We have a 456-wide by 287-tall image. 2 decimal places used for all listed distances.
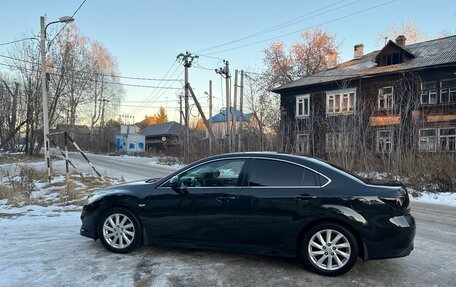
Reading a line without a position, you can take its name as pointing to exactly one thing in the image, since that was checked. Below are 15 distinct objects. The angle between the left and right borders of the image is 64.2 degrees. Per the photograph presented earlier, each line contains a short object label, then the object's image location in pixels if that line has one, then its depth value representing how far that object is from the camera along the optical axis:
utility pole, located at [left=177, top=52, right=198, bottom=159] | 31.29
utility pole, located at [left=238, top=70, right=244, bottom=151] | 32.03
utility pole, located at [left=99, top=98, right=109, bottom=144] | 60.97
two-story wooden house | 17.80
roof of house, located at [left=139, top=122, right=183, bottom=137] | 59.30
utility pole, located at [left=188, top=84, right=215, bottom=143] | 29.79
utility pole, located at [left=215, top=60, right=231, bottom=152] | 28.66
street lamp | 14.54
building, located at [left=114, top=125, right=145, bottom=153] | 47.81
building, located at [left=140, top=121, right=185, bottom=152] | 57.97
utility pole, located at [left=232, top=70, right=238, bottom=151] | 31.38
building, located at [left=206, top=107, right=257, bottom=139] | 30.29
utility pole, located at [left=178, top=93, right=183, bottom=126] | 47.06
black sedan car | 4.37
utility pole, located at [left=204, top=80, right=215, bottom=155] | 40.50
